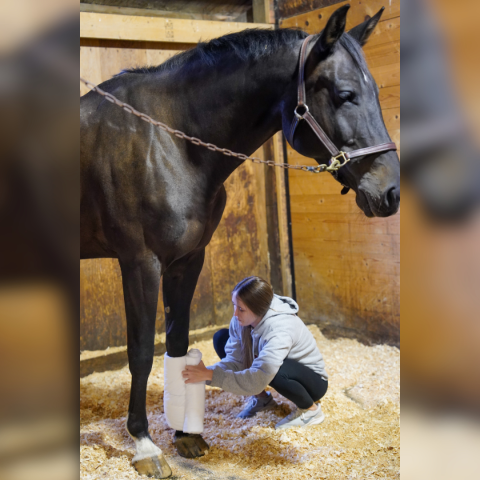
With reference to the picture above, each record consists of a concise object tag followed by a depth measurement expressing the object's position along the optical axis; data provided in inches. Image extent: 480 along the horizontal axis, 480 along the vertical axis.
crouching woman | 76.4
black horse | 64.9
